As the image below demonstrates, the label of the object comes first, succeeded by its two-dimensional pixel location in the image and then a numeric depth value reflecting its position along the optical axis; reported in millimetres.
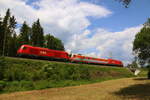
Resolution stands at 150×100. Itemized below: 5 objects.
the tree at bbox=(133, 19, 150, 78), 37934
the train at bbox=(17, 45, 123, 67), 37138
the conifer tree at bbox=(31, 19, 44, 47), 73694
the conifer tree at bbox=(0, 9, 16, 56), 59650
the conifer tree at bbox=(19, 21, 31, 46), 70112
